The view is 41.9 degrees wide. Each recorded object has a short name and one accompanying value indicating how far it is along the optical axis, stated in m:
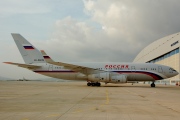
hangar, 55.34
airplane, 35.38
